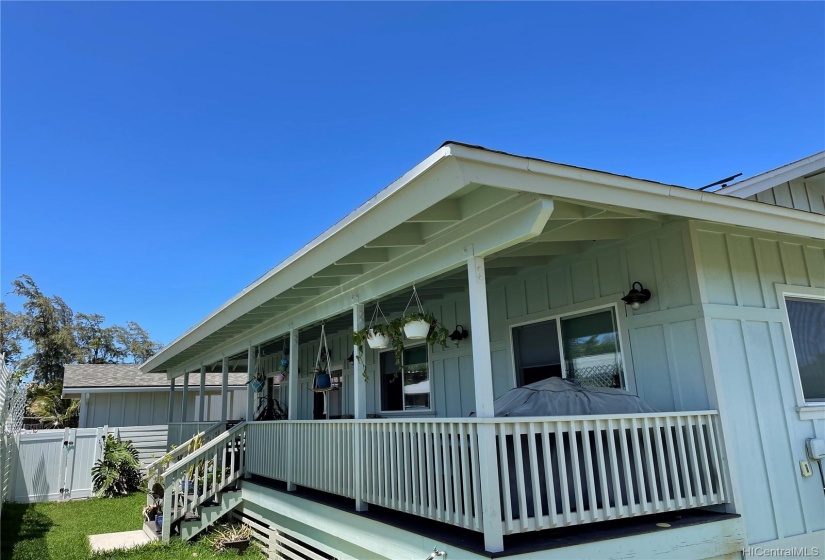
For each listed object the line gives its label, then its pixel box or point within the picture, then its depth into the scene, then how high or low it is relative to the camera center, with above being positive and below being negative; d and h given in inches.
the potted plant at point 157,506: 331.4 -64.0
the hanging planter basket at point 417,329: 195.3 +26.3
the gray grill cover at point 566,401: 165.3 -2.6
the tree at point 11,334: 1256.8 +201.5
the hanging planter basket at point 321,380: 299.6 +13.7
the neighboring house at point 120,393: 693.3 +27.1
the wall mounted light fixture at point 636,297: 187.5 +33.0
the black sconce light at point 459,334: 275.0 +33.1
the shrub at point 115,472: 526.0 -58.2
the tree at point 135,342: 1576.0 +213.3
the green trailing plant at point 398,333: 197.2 +26.5
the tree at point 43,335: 1293.1 +200.5
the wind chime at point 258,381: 389.9 +19.4
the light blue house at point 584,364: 135.0 +9.5
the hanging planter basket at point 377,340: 210.5 +24.4
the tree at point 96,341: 1398.9 +200.6
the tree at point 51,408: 976.9 +16.5
